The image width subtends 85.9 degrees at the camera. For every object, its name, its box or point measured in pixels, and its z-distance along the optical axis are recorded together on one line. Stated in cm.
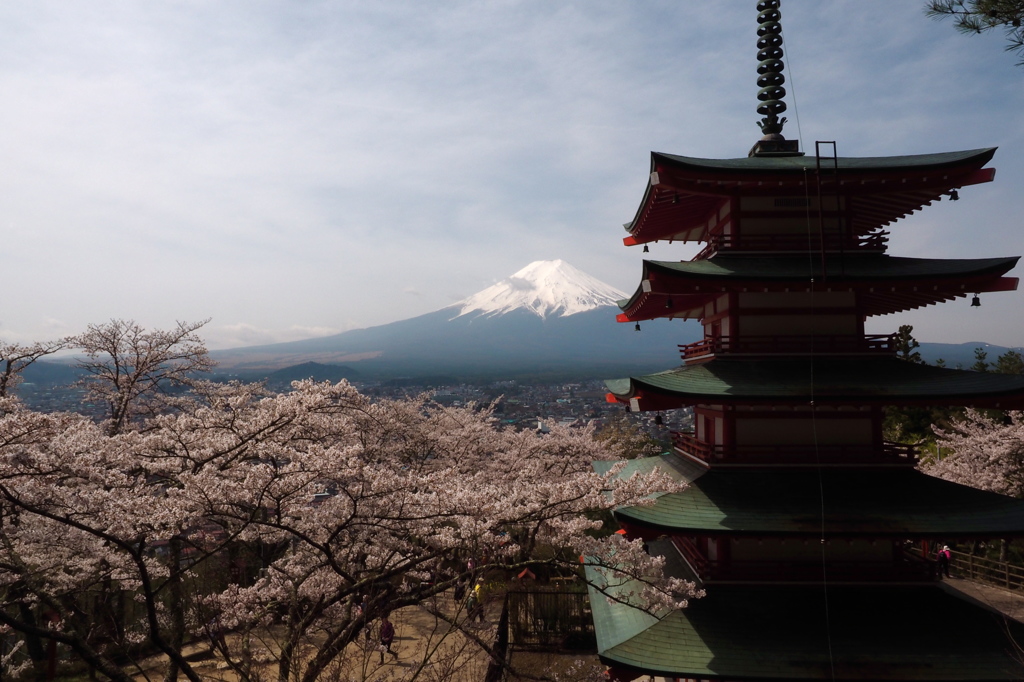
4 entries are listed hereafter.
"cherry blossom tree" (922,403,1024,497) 1697
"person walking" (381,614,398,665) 1271
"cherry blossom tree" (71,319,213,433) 1370
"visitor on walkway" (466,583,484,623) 1380
